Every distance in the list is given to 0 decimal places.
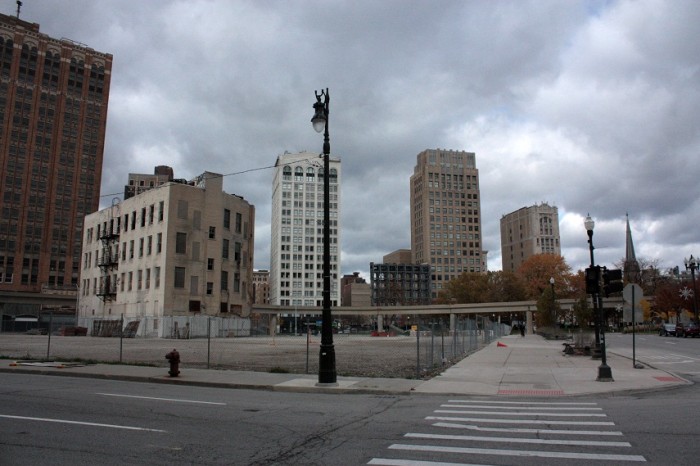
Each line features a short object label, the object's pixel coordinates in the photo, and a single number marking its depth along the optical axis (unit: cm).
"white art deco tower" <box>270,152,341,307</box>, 17012
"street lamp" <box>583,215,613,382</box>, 1537
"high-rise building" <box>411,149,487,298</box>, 19150
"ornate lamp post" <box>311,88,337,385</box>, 1422
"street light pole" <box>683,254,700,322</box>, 5145
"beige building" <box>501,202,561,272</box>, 17988
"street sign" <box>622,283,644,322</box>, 1822
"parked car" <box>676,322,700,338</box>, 5091
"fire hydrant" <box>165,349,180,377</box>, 1556
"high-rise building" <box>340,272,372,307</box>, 19300
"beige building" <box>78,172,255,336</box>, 5981
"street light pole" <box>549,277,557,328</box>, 5208
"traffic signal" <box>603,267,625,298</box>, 1689
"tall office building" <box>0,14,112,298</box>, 11000
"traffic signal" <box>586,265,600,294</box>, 1683
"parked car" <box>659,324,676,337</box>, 5616
